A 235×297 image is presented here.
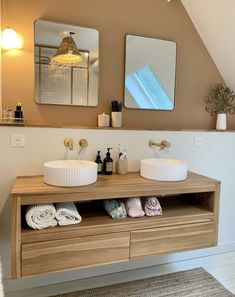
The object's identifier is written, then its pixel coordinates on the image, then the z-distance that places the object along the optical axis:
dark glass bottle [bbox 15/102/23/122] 1.84
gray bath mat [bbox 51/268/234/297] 1.97
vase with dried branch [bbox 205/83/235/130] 2.47
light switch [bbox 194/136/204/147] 2.35
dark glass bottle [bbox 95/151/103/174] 1.99
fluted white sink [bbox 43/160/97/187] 1.58
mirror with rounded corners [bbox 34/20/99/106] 1.96
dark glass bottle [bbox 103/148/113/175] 1.99
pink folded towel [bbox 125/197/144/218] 1.76
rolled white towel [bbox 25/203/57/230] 1.51
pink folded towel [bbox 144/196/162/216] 1.80
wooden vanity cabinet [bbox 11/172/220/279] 1.48
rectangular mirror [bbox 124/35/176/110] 2.22
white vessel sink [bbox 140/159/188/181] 1.82
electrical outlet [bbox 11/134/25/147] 1.82
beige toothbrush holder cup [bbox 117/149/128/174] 2.02
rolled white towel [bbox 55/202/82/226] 1.58
